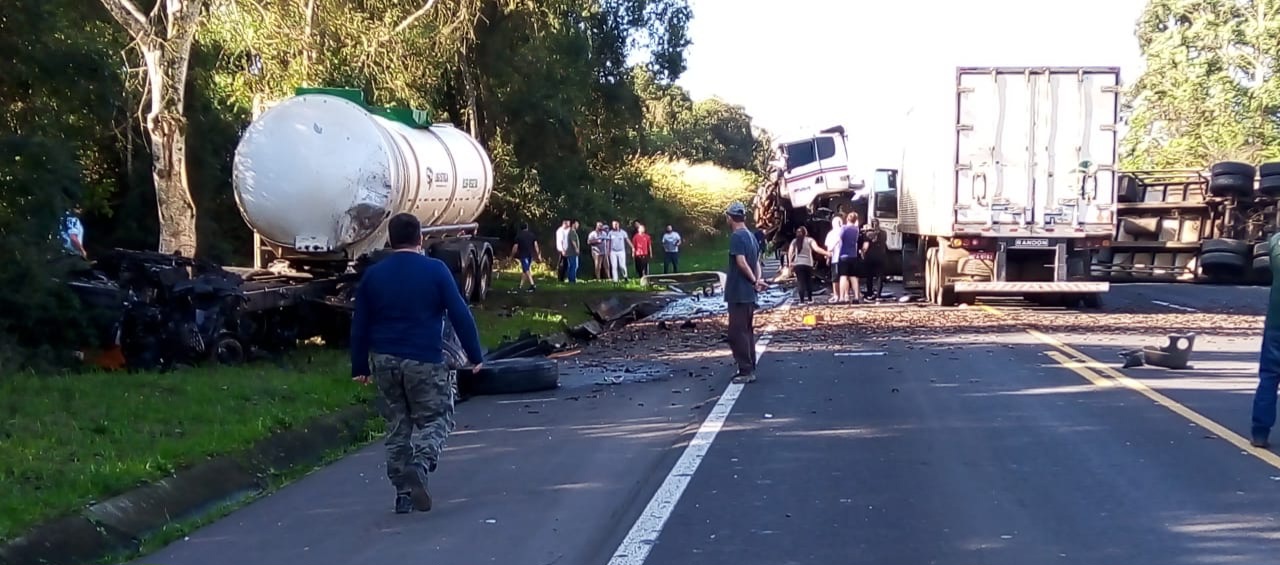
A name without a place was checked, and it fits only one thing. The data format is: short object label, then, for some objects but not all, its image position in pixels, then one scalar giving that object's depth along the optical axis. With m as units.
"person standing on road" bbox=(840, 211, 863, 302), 26.03
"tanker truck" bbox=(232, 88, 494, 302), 18.70
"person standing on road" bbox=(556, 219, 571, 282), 34.59
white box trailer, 22.67
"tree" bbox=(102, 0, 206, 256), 19.42
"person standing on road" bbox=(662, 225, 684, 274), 39.72
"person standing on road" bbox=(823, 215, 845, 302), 26.53
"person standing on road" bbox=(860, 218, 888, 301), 27.53
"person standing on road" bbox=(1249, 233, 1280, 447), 10.10
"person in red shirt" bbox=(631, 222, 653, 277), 38.41
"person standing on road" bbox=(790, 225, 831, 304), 26.95
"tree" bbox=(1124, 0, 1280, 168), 45.06
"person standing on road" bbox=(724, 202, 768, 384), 14.52
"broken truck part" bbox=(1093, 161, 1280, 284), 30.58
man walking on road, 8.49
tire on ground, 14.26
